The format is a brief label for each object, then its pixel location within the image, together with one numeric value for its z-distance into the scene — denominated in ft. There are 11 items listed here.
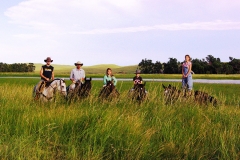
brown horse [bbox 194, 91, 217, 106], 35.27
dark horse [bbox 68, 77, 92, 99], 34.07
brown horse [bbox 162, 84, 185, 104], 33.22
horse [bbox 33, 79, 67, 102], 34.27
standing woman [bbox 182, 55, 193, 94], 47.21
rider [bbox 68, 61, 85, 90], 40.60
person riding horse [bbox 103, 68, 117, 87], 40.71
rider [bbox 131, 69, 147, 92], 41.03
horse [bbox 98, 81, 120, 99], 33.94
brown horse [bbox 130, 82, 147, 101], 33.73
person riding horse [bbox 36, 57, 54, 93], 40.60
